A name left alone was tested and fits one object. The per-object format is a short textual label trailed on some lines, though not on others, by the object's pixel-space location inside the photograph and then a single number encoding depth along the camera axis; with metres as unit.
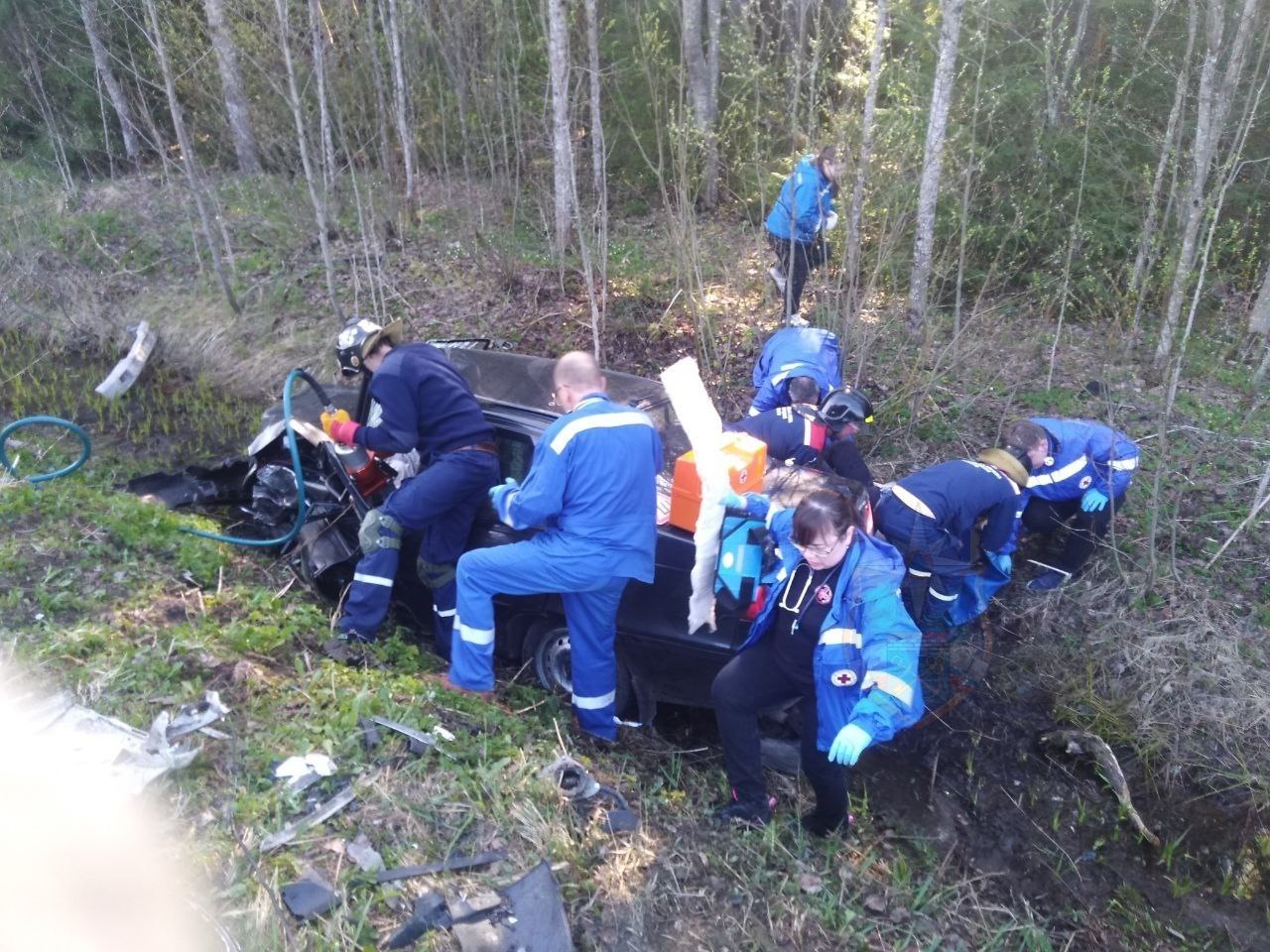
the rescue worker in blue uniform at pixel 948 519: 4.61
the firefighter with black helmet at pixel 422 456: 4.52
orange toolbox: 4.12
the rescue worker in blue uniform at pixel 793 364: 5.71
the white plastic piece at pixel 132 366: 8.45
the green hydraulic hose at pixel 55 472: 5.44
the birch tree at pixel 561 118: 8.75
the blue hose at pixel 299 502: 4.87
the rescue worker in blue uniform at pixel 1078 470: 5.12
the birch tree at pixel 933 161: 7.18
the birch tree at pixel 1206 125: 5.92
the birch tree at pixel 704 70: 10.91
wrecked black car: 4.26
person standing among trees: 6.97
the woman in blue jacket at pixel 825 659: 3.19
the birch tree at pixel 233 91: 10.81
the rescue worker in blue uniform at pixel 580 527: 3.90
